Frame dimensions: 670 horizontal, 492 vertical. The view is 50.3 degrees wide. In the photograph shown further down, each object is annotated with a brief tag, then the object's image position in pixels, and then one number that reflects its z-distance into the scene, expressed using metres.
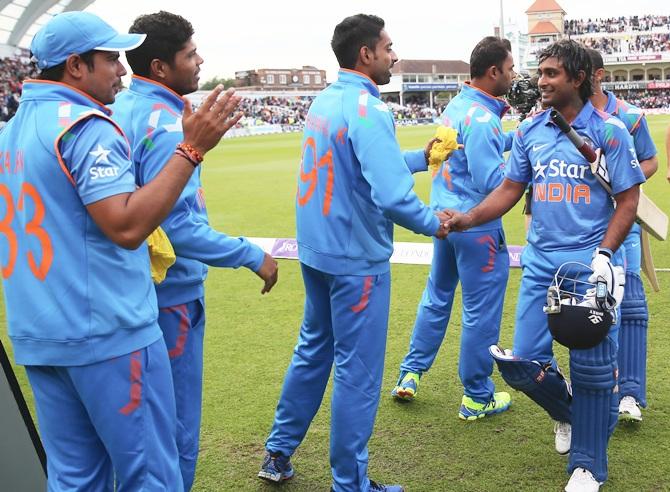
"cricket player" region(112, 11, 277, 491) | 2.80
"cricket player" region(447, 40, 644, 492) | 3.33
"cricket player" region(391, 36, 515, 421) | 4.29
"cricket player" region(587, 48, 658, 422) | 4.17
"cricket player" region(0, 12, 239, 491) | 2.12
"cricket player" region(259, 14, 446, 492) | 3.28
